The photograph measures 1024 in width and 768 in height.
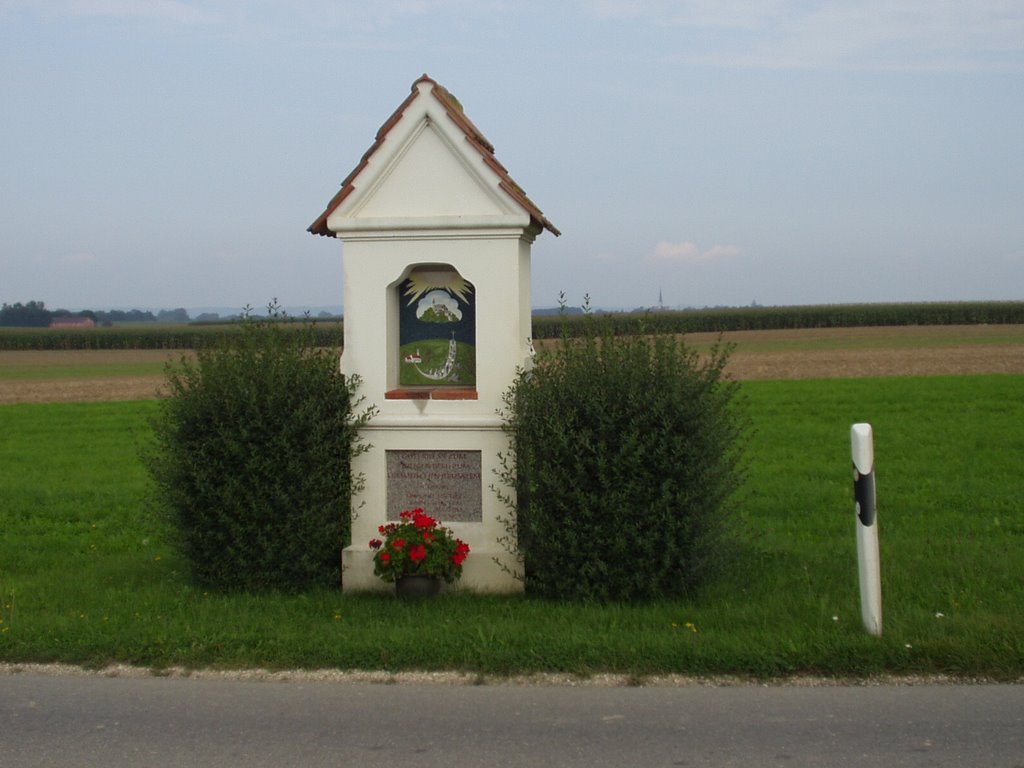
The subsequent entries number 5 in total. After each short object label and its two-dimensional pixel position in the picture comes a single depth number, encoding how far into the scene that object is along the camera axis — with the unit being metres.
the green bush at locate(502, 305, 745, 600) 6.98
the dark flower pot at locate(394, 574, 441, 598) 7.32
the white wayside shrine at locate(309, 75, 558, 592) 7.57
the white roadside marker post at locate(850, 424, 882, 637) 6.11
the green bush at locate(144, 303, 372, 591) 7.43
